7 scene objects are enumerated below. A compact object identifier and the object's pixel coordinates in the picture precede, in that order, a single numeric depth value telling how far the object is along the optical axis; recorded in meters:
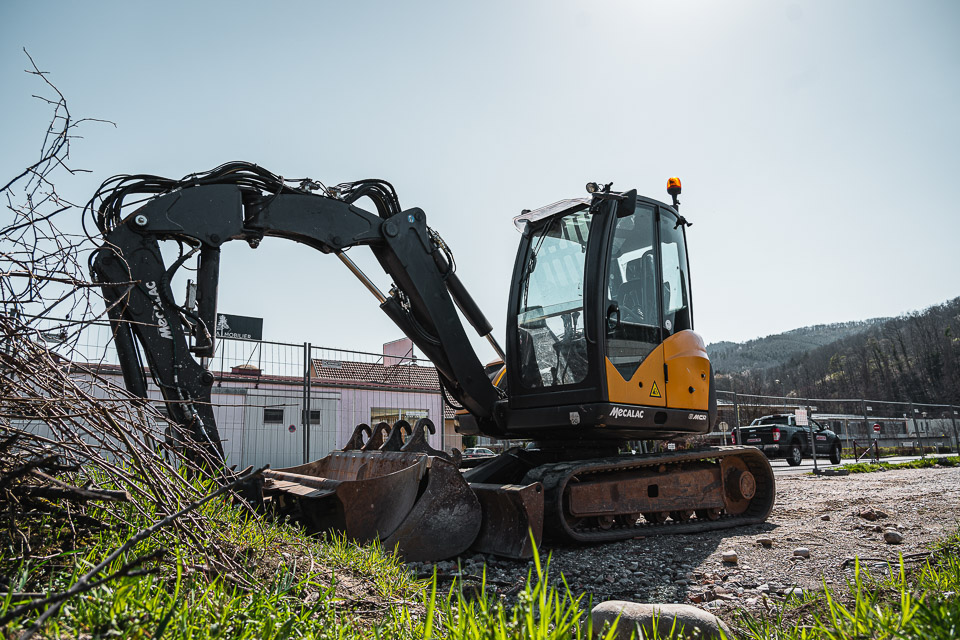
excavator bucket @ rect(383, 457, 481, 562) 4.76
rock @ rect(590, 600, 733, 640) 2.64
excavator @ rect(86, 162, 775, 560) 4.88
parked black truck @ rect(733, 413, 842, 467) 17.69
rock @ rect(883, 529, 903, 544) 5.02
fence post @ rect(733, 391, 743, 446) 15.32
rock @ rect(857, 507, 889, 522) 6.22
